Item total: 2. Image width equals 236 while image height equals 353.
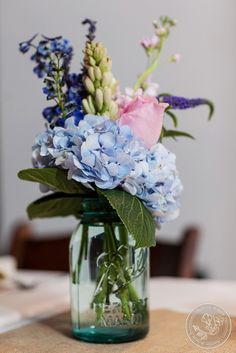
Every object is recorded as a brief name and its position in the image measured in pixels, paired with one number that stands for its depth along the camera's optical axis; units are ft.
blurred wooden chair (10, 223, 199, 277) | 6.01
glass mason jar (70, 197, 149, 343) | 3.17
